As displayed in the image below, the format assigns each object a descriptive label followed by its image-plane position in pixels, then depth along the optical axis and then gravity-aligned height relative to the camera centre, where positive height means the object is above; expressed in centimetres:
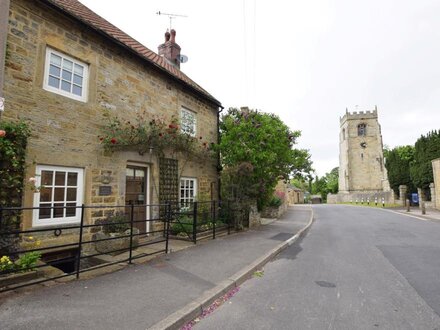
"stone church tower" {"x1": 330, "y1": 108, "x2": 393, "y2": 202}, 5438 +706
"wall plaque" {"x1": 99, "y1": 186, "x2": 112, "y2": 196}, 705 +3
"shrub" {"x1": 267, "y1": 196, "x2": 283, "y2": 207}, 1780 -77
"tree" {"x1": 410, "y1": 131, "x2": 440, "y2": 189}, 2512 +334
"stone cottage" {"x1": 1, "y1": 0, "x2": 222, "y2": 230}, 562 +223
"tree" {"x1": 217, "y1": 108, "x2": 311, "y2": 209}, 1063 +163
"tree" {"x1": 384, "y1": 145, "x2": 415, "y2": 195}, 3194 +246
